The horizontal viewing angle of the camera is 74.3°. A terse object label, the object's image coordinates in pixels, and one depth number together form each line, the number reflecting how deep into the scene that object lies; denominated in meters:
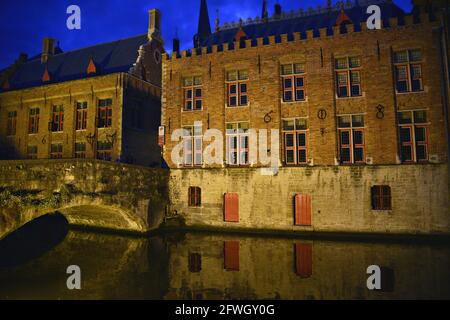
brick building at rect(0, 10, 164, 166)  19.70
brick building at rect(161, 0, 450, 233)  13.54
